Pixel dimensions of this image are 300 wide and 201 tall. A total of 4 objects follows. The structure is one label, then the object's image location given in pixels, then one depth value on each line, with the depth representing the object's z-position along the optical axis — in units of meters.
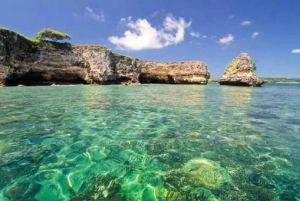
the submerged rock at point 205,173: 2.52
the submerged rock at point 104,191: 2.17
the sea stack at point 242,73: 31.38
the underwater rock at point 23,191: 2.15
